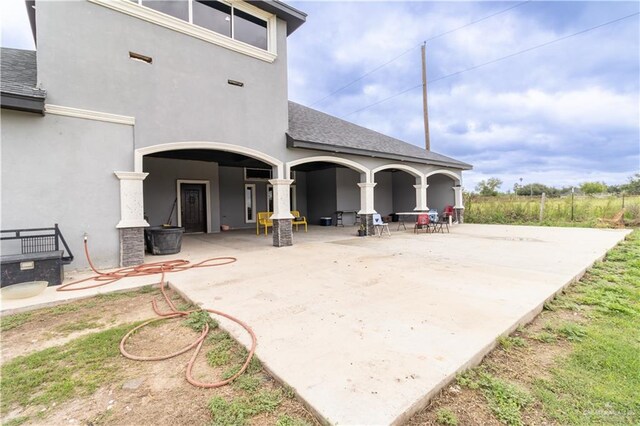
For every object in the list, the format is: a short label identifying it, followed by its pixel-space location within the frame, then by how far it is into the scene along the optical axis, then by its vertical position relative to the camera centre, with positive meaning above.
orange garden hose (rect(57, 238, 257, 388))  2.24 -1.16
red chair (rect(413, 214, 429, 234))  10.42 -0.41
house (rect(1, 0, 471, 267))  4.98 +2.34
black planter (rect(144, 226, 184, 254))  6.91 -0.63
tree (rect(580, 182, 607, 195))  36.31 +2.72
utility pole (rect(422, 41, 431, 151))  16.88 +6.71
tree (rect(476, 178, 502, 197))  38.47 +3.18
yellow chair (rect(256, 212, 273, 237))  10.84 -0.27
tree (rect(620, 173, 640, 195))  23.55 +1.85
